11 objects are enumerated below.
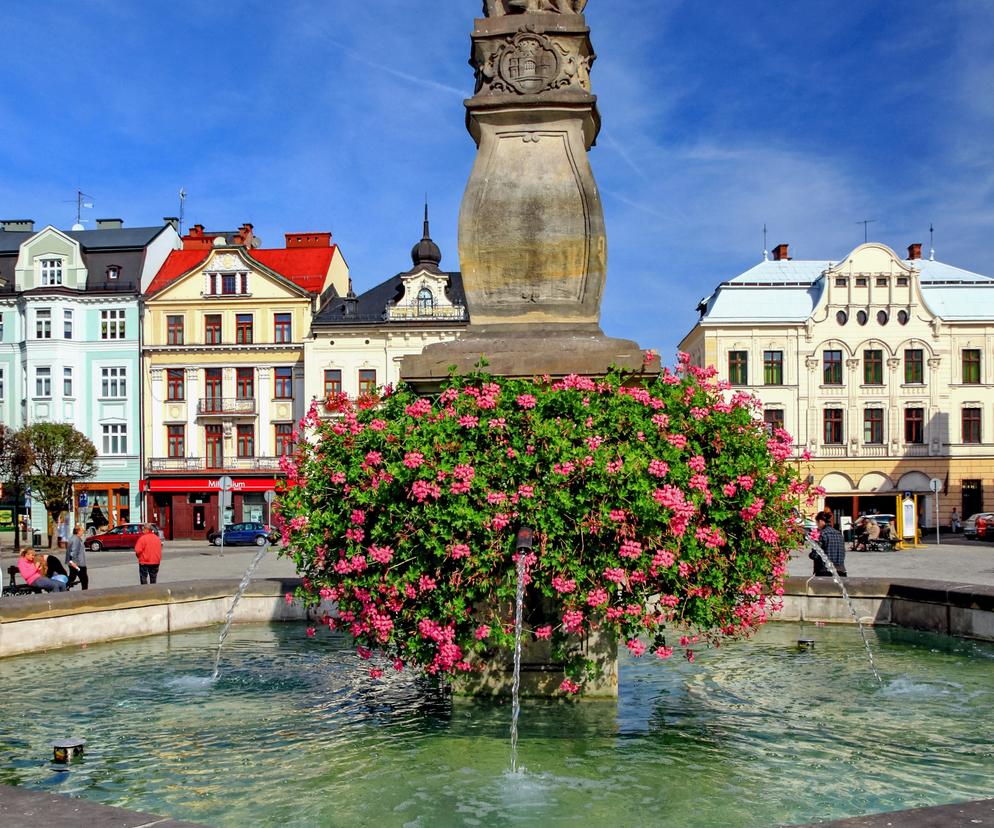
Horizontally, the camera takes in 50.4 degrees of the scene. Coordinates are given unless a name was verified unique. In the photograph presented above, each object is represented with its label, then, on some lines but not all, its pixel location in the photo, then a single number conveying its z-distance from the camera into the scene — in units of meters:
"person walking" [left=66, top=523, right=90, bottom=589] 17.95
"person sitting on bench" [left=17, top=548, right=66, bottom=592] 14.35
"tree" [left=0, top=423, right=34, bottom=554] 43.41
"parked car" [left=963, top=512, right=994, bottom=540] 44.19
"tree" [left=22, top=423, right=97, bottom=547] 43.88
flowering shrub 6.37
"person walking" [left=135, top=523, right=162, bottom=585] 17.55
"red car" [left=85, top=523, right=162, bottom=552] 43.41
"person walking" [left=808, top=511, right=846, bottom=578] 14.13
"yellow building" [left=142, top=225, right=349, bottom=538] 55.94
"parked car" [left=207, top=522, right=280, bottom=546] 44.84
